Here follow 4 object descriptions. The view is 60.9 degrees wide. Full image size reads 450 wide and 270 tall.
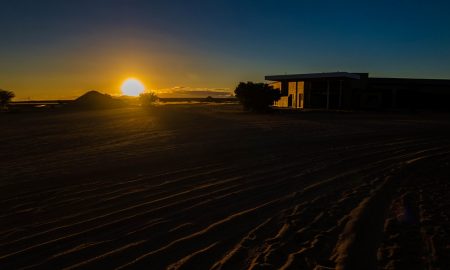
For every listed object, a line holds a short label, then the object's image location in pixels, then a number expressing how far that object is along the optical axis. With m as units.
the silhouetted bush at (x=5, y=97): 56.83
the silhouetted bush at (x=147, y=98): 59.88
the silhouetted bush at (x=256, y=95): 36.56
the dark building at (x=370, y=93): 43.78
